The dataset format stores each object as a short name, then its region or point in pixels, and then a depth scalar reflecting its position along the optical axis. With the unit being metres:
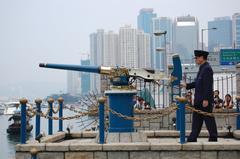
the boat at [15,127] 49.66
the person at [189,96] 13.85
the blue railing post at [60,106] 10.89
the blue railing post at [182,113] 7.96
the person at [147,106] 15.84
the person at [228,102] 15.12
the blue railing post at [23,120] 8.51
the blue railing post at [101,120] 8.23
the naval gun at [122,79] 10.04
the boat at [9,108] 91.77
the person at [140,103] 16.22
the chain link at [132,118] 8.73
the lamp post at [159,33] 24.62
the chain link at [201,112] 8.40
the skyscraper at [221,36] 193.90
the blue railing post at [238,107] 10.45
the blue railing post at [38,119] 9.74
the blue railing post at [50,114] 10.36
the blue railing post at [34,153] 7.07
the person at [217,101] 14.85
